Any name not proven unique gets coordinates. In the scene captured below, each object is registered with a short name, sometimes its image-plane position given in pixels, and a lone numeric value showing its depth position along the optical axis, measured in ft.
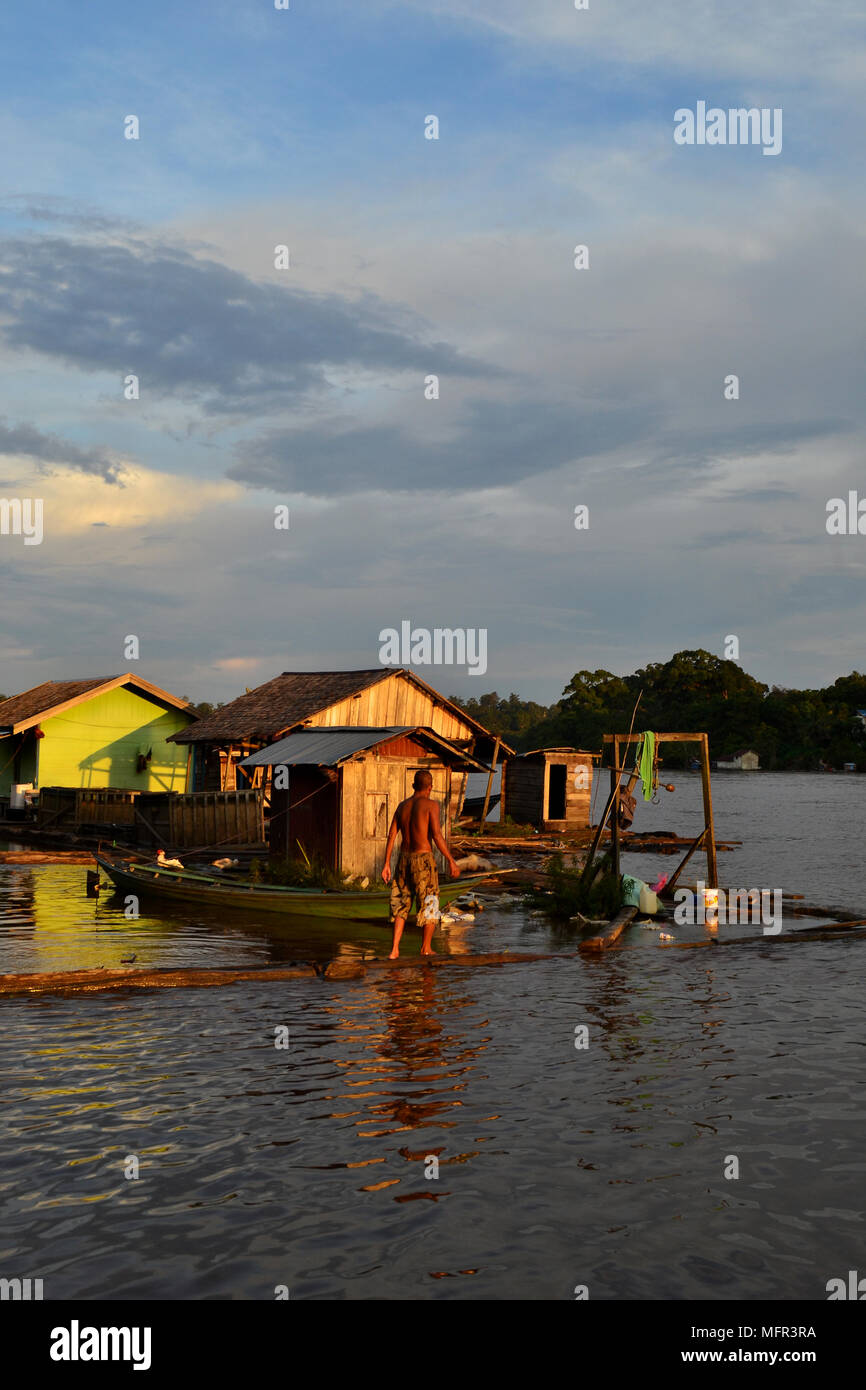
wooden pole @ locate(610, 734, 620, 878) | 66.74
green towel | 64.39
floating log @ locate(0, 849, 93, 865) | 90.74
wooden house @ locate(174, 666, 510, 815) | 110.32
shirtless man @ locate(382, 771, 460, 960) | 46.73
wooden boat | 58.49
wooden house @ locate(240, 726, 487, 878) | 70.44
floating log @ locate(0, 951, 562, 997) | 35.94
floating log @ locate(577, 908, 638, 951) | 52.60
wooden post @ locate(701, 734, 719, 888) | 68.69
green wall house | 127.75
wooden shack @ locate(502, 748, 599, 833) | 135.33
